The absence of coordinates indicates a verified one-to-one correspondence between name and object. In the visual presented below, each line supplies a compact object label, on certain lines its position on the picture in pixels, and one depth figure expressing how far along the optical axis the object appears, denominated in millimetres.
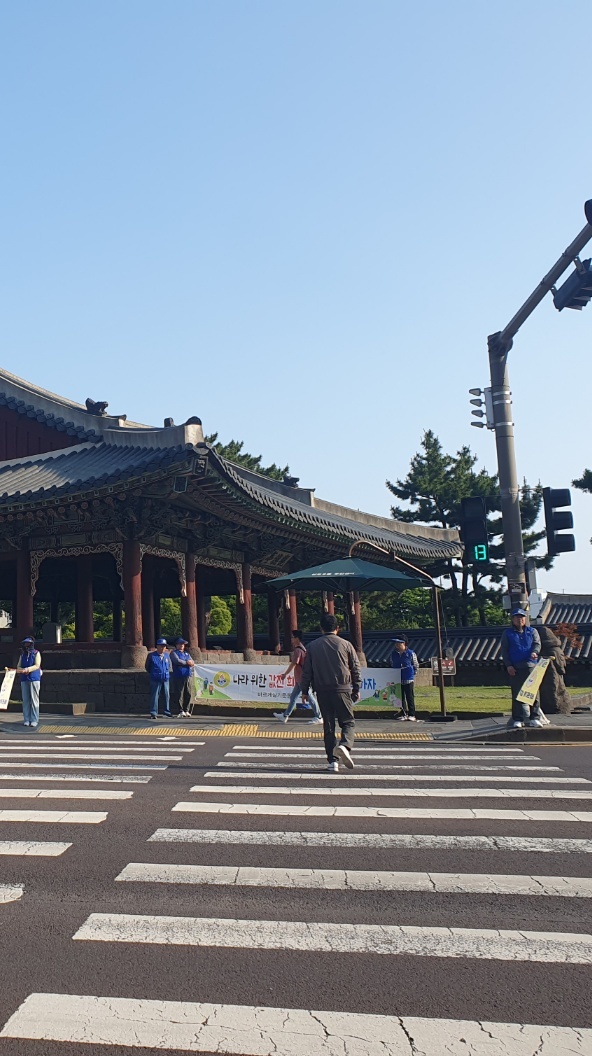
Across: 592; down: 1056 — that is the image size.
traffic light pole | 14641
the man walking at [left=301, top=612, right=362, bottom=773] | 9969
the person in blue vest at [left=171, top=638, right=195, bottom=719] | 17344
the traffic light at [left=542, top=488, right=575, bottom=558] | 14086
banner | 16812
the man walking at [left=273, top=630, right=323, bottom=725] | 16344
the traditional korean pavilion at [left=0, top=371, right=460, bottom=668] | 19969
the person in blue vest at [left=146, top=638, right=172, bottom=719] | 17078
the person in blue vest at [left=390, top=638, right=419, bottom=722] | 16375
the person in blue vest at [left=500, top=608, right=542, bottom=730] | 13609
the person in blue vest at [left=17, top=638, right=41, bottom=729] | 15500
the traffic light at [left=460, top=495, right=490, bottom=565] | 14938
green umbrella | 18969
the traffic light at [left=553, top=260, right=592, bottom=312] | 12141
